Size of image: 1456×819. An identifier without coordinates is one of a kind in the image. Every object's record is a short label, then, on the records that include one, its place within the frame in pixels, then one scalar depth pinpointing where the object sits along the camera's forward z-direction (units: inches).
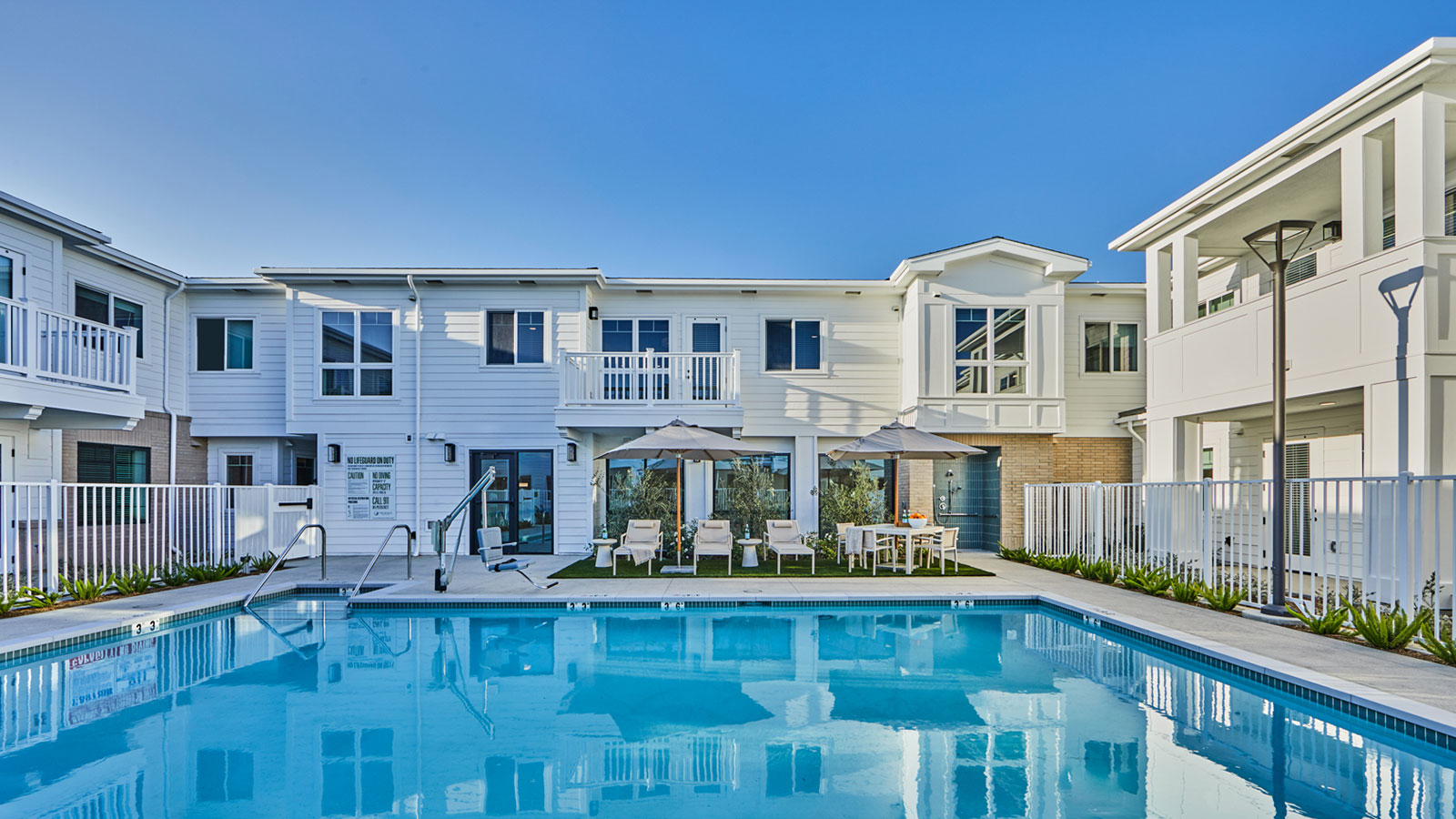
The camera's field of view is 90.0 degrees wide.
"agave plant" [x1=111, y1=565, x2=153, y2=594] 362.3
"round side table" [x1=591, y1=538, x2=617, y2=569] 453.1
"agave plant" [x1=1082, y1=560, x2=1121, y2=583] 406.3
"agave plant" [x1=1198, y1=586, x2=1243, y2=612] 315.6
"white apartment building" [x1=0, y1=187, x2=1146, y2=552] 538.9
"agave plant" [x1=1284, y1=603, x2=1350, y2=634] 264.4
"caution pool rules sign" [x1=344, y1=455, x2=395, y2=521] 548.1
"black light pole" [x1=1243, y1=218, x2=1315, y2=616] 283.9
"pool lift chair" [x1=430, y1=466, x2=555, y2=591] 385.1
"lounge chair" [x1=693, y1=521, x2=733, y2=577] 462.6
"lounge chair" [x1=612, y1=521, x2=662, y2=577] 431.2
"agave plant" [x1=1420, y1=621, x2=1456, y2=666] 222.4
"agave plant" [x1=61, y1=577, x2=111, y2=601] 341.7
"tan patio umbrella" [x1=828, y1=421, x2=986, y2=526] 434.0
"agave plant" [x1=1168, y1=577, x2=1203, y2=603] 338.0
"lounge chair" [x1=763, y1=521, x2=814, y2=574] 447.2
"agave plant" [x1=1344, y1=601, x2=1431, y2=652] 237.9
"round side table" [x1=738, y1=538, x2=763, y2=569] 460.1
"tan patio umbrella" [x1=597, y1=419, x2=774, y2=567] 428.8
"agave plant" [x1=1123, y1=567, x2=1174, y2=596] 360.8
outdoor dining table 430.3
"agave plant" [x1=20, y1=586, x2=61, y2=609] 323.6
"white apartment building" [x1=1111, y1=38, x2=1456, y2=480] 285.7
